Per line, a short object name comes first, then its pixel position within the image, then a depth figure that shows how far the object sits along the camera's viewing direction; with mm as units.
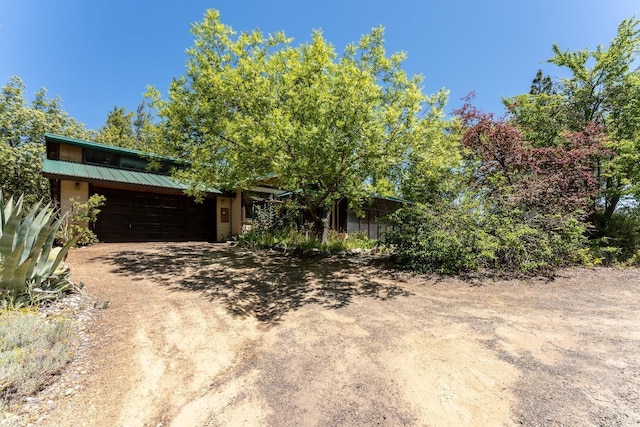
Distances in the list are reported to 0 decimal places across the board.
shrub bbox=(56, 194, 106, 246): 10348
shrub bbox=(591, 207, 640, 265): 9922
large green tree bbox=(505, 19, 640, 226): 10750
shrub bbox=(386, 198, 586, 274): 7426
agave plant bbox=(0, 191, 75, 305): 3762
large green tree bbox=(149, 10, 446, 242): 6023
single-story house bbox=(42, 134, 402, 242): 11570
